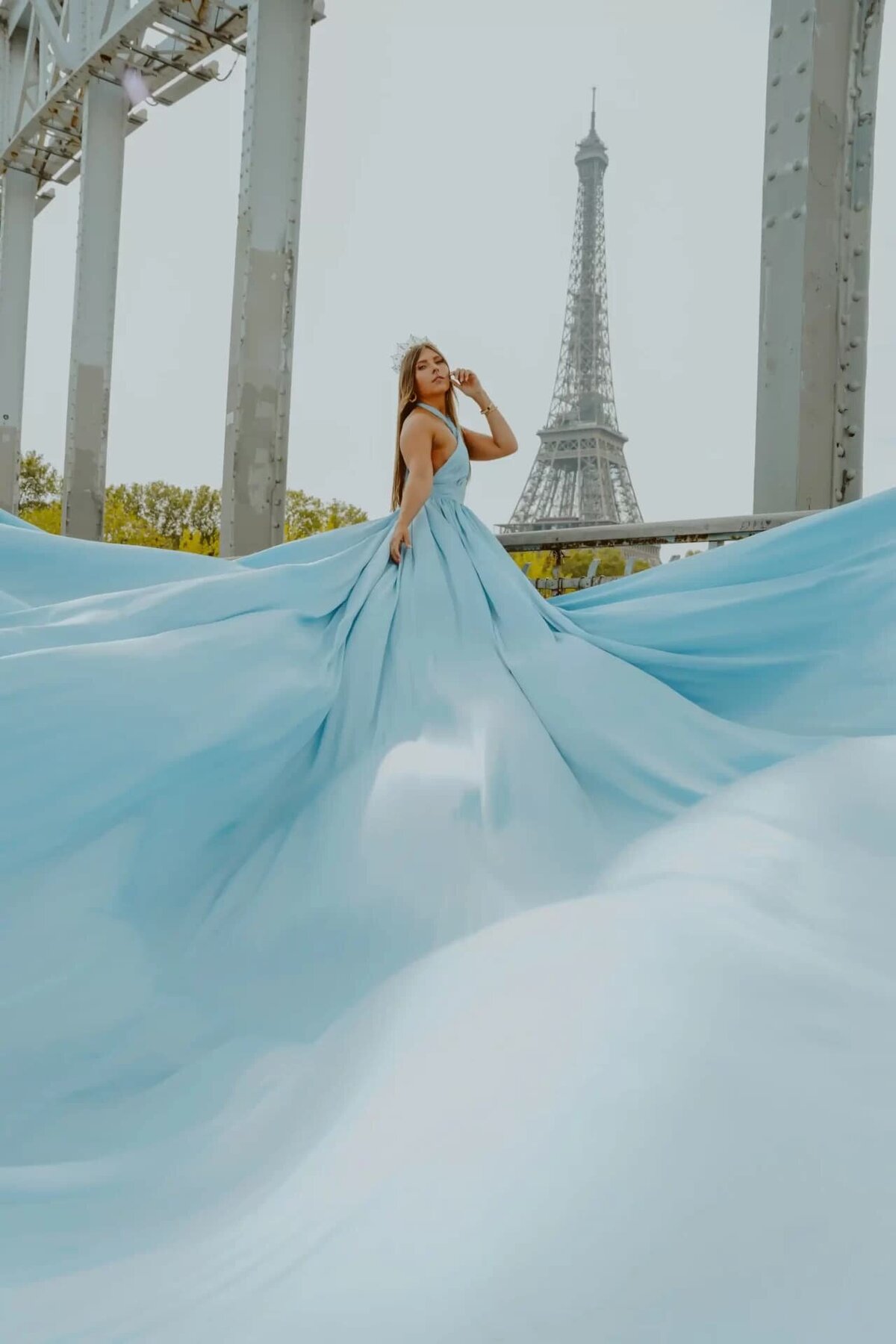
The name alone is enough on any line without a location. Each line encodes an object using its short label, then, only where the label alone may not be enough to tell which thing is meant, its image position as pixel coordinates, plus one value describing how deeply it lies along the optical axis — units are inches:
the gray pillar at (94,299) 304.2
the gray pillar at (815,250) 120.8
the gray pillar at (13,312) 402.0
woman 115.7
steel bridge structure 121.8
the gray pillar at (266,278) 205.8
